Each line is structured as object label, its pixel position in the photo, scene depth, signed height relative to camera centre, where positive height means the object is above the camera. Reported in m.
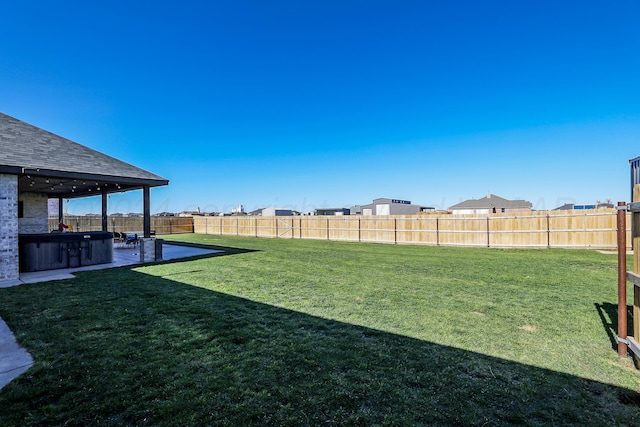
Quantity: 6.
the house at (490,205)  33.12 +0.75
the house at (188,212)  54.99 +0.70
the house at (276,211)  45.75 +0.55
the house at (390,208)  35.38 +0.73
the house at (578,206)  28.12 +0.49
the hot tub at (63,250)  9.05 -1.08
